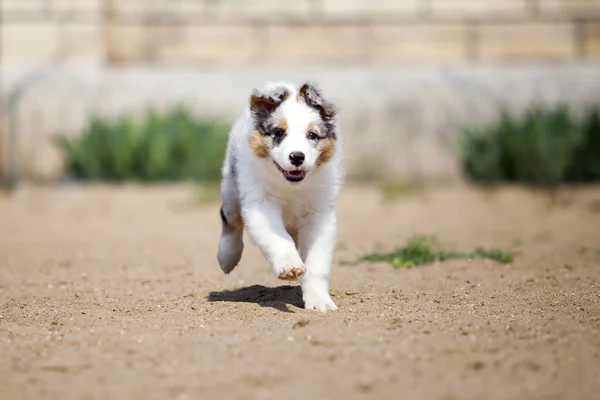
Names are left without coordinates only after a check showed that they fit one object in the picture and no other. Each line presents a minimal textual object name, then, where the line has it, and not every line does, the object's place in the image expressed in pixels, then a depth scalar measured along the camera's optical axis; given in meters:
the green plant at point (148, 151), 26.39
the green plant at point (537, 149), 25.50
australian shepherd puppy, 11.93
